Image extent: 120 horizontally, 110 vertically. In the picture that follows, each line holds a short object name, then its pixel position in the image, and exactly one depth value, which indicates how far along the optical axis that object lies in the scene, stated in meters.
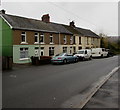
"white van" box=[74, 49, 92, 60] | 27.03
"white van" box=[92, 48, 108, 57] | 34.31
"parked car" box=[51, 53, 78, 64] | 21.09
